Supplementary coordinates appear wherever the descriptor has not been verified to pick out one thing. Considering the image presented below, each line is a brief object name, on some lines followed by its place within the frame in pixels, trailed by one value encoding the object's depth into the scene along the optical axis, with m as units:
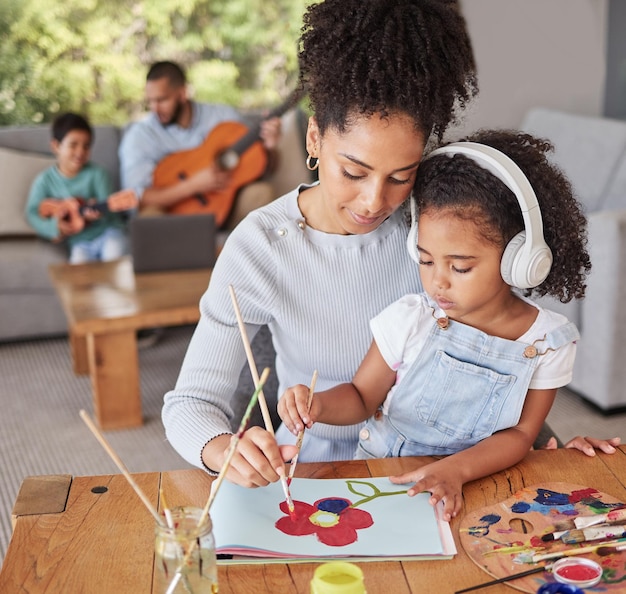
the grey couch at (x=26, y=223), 3.59
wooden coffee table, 2.67
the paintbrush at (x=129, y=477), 0.79
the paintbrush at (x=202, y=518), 0.80
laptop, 3.10
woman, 1.17
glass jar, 0.81
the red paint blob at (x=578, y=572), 0.91
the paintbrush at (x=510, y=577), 0.90
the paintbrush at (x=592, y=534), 0.98
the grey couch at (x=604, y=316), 2.63
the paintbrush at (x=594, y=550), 0.94
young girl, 1.19
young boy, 3.71
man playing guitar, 3.90
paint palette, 0.92
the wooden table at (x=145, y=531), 0.92
